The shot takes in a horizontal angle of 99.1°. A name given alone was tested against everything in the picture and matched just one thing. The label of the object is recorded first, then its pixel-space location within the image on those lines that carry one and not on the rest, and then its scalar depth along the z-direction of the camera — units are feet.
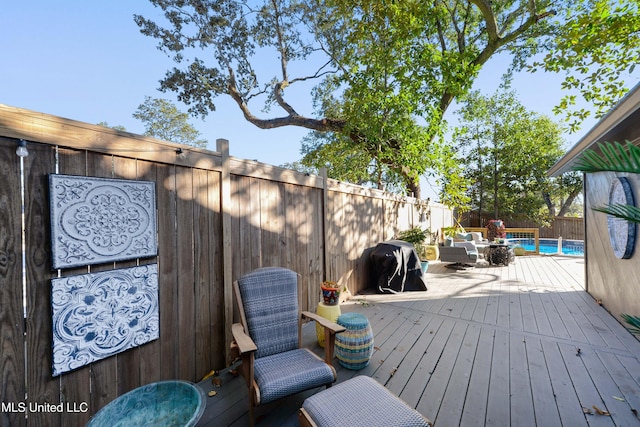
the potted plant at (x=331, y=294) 10.06
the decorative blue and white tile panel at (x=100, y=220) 5.06
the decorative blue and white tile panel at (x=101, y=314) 5.03
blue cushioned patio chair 5.74
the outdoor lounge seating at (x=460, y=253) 21.18
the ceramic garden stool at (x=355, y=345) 7.86
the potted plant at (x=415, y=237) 20.92
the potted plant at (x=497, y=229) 28.84
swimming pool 36.36
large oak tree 19.08
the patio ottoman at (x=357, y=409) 4.50
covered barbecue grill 15.67
